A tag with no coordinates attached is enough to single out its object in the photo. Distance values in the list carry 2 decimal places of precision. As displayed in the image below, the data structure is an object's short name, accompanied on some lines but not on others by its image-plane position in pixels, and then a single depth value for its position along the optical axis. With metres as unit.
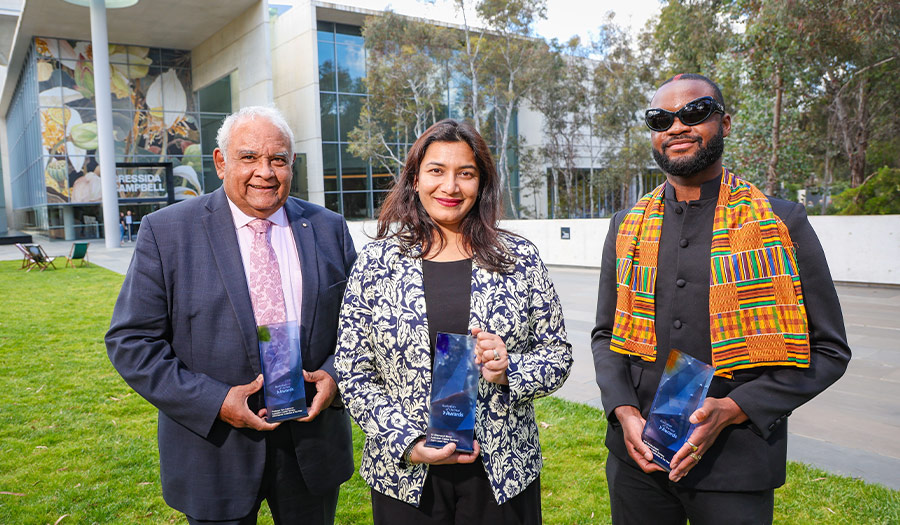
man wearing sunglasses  1.84
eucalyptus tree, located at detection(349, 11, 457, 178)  27.19
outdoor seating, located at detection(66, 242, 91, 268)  18.70
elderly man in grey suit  2.16
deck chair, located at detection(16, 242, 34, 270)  18.39
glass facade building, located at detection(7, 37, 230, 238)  31.05
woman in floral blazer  1.97
